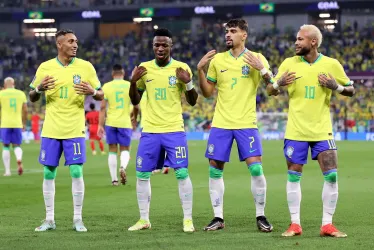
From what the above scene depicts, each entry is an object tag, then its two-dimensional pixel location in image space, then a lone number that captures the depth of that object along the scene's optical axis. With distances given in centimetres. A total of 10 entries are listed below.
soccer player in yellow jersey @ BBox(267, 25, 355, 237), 1033
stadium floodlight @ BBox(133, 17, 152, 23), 6676
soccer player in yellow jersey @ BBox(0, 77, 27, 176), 2134
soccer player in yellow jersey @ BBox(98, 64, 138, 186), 1820
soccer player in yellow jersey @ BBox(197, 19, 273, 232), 1098
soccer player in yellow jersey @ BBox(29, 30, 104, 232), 1118
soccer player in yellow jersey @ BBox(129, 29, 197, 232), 1102
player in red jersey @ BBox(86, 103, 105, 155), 3150
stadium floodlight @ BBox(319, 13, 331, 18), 6269
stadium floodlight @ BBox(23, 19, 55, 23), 6744
